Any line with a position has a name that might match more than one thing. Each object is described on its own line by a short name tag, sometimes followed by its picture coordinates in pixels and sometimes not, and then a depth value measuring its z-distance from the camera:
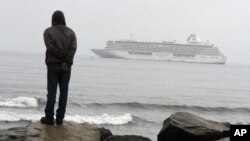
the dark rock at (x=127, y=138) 7.29
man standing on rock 6.61
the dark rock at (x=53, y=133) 6.28
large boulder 7.28
